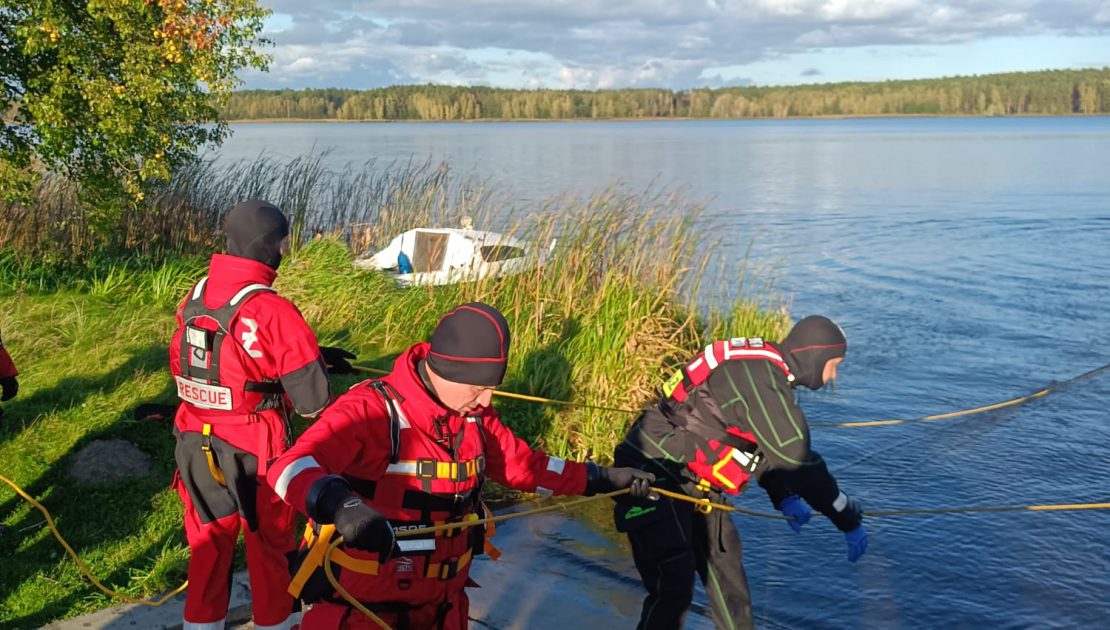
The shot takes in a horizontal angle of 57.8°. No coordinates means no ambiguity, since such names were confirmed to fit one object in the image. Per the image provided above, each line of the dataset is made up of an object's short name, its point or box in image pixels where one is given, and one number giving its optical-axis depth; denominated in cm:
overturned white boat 1091
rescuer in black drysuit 471
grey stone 690
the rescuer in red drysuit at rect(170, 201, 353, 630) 439
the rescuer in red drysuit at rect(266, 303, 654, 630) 324
